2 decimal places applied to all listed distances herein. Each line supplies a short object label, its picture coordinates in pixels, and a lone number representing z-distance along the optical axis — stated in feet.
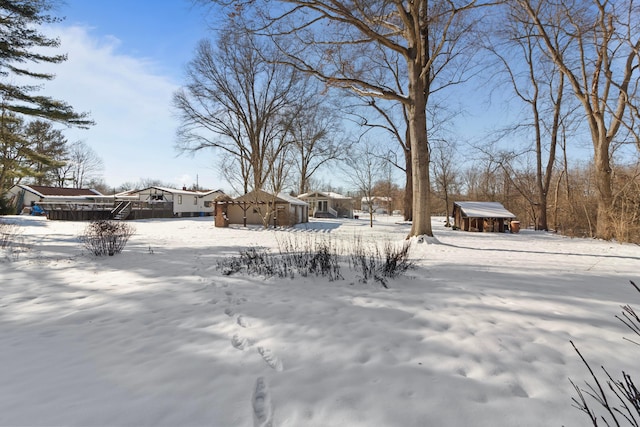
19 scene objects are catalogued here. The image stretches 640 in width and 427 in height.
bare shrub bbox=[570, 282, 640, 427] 6.00
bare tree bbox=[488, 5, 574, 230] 61.36
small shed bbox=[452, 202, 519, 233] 58.59
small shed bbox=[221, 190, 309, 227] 72.79
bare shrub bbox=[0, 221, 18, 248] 29.60
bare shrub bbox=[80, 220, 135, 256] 25.70
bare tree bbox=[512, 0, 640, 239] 38.11
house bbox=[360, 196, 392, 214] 185.89
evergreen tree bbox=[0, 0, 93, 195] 38.27
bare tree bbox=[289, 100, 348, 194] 78.26
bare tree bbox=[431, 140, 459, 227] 79.36
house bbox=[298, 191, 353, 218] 133.80
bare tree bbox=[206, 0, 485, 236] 32.68
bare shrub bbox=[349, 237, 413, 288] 17.21
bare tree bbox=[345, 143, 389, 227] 76.84
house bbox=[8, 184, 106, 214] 116.67
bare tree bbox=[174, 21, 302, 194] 73.67
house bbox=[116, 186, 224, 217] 109.60
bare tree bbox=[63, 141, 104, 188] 162.30
